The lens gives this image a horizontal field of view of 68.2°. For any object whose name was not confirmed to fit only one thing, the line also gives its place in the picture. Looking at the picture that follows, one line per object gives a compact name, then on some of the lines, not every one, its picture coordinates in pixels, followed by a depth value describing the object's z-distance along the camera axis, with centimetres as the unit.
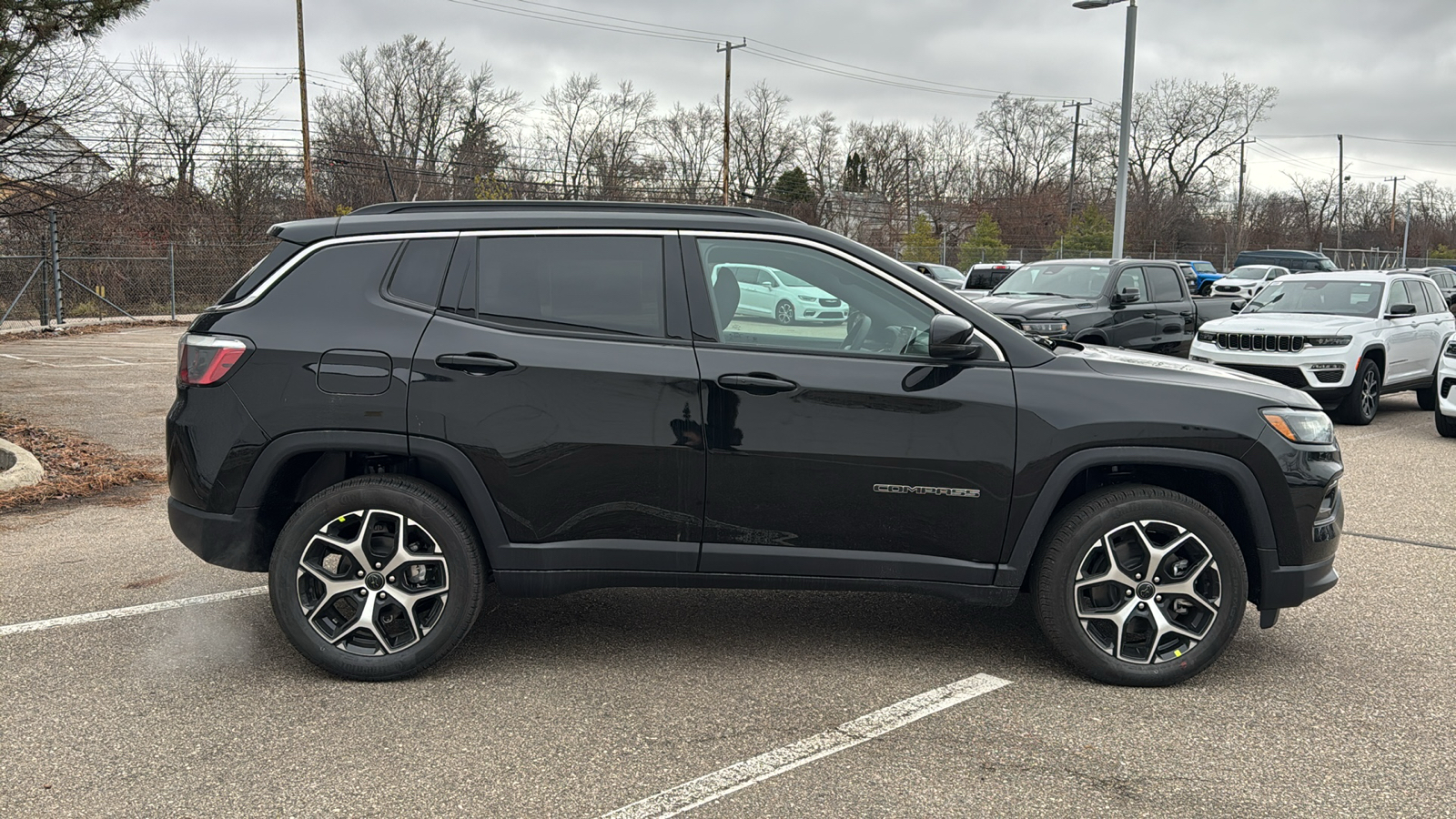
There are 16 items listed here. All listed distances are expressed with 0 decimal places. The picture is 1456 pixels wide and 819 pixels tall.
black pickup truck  1341
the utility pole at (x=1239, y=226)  6988
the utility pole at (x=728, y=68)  4225
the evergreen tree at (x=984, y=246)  4456
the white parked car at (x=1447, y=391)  1057
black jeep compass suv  405
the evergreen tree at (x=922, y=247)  4472
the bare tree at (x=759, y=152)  6712
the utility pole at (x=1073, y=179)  6888
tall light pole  2016
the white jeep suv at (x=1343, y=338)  1159
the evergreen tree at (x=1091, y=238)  4722
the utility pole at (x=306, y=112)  3061
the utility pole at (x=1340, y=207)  7422
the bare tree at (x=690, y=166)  5718
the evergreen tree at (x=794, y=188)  6197
